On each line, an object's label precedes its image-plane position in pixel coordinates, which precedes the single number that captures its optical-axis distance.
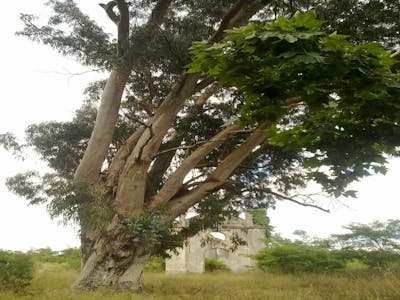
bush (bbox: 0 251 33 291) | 8.94
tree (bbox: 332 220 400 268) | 16.95
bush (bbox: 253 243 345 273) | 18.27
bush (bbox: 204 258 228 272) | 24.91
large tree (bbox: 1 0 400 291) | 2.95
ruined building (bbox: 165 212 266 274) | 23.70
